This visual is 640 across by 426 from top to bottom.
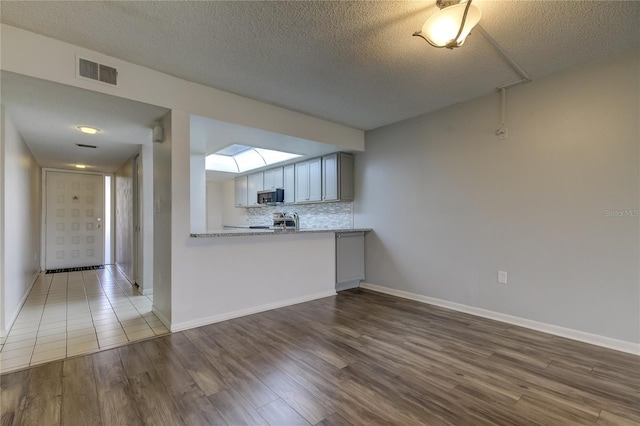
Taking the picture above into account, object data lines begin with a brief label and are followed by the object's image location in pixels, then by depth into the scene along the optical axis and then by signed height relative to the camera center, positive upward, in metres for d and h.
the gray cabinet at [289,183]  5.56 +0.58
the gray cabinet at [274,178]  5.88 +0.72
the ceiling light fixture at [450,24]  1.71 +1.14
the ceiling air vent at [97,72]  2.32 +1.15
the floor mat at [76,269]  5.83 -1.13
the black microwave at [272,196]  5.79 +0.34
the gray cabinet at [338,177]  4.64 +0.58
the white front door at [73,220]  6.04 -0.13
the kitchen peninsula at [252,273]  2.96 -0.69
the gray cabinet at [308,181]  5.00 +0.57
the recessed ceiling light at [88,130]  3.35 +0.99
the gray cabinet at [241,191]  7.05 +0.55
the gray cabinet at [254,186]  6.50 +0.61
